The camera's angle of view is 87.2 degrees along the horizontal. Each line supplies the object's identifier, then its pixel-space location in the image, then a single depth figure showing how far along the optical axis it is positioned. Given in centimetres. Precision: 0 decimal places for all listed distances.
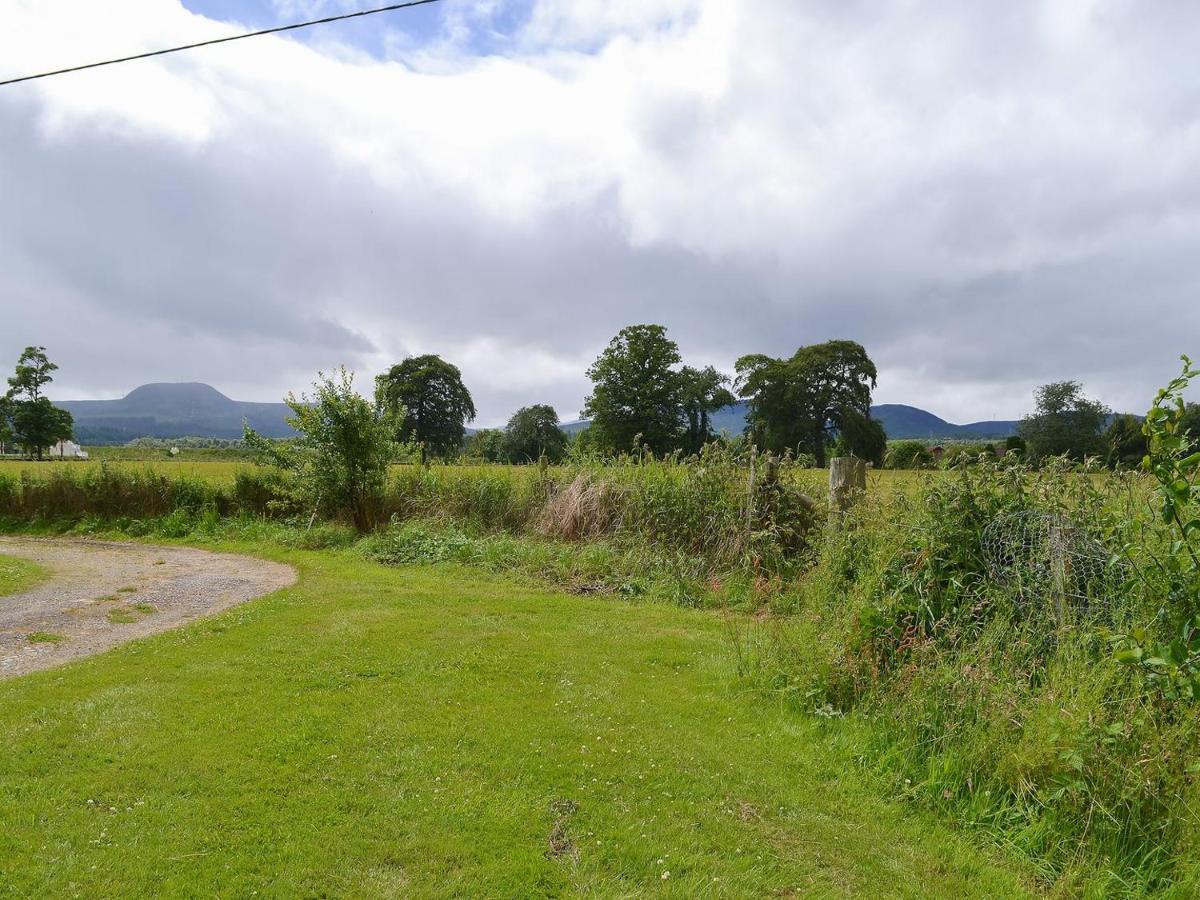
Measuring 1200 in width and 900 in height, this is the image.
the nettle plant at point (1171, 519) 262
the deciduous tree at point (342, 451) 1377
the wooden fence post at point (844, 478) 798
